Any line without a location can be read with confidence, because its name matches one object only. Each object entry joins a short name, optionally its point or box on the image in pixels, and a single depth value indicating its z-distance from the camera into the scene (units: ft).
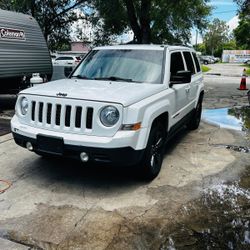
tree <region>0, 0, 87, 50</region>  48.80
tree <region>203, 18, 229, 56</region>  246.90
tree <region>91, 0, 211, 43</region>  40.66
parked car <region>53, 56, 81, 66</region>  65.93
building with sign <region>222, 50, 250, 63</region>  183.45
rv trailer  24.20
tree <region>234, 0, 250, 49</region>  147.88
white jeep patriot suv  10.35
